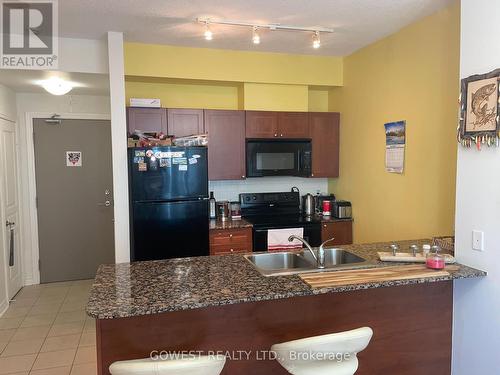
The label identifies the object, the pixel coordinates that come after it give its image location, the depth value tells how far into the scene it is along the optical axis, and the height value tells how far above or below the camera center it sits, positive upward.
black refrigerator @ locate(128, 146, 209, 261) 3.37 -0.30
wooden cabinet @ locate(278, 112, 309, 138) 4.23 +0.46
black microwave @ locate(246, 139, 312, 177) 4.19 +0.11
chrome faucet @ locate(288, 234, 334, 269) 2.41 -0.56
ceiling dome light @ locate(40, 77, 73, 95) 3.75 +0.79
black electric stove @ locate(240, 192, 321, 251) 3.96 -0.55
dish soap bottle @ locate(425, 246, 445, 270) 2.22 -0.54
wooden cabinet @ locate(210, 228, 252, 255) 3.84 -0.73
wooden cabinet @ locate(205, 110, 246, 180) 4.06 +0.25
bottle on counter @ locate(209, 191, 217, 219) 4.28 -0.45
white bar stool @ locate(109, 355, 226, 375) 1.44 -0.75
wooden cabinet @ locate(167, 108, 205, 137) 3.94 +0.46
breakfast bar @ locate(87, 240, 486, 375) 1.82 -0.75
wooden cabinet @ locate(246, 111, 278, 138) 4.14 +0.46
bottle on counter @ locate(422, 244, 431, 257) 2.47 -0.53
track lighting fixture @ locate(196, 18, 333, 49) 3.10 +1.16
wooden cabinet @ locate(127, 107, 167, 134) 3.82 +0.47
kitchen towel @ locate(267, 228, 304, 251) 3.96 -0.72
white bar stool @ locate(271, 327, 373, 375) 1.63 -0.80
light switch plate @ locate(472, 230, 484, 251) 2.20 -0.42
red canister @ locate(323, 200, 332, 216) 4.41 -0.47
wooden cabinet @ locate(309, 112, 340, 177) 4.36 +0.28
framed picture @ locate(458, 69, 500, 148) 2.07 +0.31
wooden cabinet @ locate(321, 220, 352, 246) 4.16 -0.69
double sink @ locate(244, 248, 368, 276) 2.59 -0.62
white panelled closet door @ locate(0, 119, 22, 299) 4.14 -0.46
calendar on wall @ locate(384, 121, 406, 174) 3.38 +0.18
